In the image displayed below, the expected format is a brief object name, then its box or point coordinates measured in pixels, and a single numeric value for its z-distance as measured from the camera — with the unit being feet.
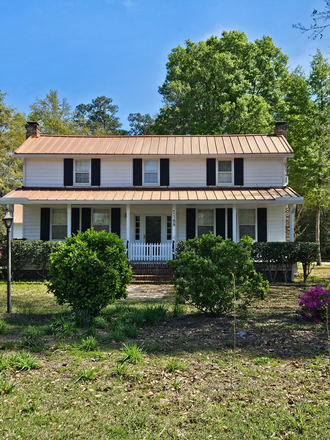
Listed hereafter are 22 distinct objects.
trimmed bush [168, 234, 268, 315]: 23.17
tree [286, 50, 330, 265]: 69.15
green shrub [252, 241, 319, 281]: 46.44
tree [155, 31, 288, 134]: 82.17
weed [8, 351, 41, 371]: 15.42
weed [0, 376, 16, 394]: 13.37
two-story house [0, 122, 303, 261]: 55.21
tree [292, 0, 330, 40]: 24.75
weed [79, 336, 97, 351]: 17.81
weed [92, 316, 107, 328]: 22.44
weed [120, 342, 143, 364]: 16.05
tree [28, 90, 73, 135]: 109.29
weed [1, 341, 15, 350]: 18.08
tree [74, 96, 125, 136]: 163.63
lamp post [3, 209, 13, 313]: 27.37
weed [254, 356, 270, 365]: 16.17
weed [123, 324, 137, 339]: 20.18
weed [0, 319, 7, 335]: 20.72
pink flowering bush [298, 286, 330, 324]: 22.66
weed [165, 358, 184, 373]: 15.30
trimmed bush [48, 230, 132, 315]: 23.52
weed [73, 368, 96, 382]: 14.46
